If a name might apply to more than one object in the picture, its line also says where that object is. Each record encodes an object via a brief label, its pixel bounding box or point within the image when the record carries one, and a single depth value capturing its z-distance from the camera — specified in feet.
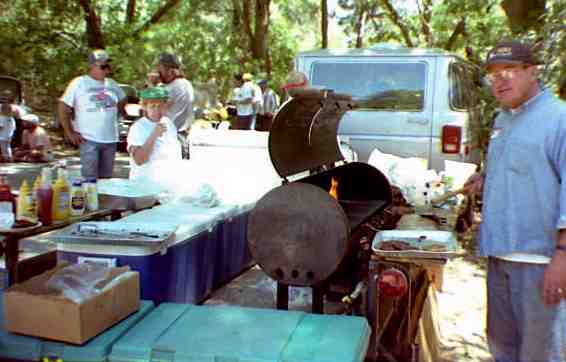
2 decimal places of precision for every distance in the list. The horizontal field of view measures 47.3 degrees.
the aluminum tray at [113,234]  11.96
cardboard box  9.23
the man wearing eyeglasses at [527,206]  9.78
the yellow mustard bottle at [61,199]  12.25
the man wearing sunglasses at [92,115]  19.19
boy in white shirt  16.62
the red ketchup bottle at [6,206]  11.34
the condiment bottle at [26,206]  11.89
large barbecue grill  11.88
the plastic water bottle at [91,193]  13.38
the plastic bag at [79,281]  9.70
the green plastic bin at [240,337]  8.95
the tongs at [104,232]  12.14
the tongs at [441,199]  15.61
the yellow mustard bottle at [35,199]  12.01
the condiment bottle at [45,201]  11.96
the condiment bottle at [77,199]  12.76
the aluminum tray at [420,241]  11.35
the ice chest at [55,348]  9.17
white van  23.22
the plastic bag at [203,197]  15.48
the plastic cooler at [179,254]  12.08
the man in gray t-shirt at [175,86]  21.43
